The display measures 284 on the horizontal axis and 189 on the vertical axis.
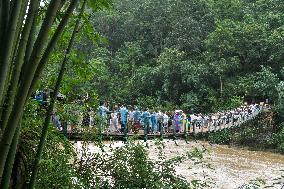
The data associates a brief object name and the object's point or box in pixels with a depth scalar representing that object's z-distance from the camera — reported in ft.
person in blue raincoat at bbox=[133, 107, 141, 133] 38.09
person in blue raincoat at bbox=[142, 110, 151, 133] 37.20
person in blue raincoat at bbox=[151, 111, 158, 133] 39.74
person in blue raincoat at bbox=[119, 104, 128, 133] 33.78
